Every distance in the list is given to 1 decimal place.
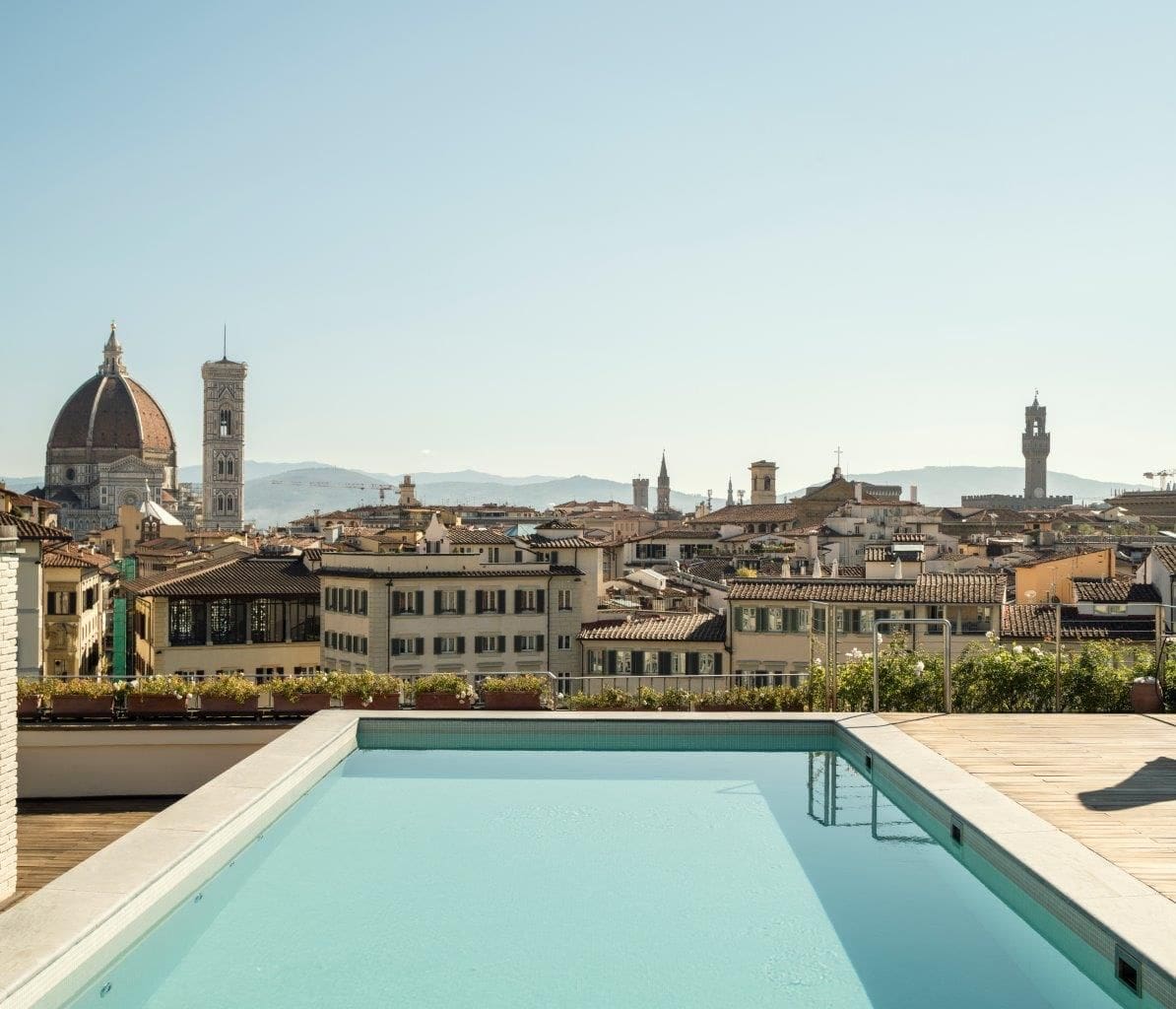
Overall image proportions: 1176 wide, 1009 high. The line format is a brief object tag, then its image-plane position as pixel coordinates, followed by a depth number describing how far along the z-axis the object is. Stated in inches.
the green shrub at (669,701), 613.3
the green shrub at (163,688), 632.4
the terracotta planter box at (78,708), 631.2
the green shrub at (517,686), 608.1
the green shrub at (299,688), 632.4
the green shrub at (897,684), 568.7
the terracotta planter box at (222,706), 630.5
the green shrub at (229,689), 629.6
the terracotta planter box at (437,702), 611.8
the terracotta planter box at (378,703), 613.9
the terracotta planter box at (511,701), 606.2
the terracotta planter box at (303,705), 631.2
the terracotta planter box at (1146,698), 557.9
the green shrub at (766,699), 597.3
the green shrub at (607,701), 606.5
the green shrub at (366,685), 622.2
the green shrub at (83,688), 633.0
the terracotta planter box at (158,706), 631.2
